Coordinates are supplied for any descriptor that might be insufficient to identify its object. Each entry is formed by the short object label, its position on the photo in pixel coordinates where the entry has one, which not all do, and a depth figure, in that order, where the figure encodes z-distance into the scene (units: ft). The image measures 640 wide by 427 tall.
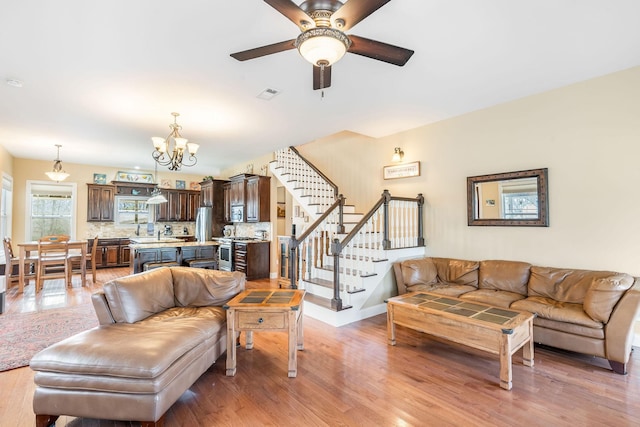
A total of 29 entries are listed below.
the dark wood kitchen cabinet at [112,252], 27.27
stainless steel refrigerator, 28.19
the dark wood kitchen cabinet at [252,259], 22.81
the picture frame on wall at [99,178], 28.29
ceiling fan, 6.12
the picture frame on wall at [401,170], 17.38
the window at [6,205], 21.65
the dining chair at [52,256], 18.57
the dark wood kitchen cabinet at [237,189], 25.58
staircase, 13.65
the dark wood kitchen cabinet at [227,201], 27.78
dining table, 18.39
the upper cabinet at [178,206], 30.94
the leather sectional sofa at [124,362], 6.15
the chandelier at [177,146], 14.15
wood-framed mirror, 12.83
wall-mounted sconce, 18.06
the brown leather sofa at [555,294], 8.95
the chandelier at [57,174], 22.98
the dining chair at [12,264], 17.53
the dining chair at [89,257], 20.39
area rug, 10.02
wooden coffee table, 8.23
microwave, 25.91
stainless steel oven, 24.35
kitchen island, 17.42
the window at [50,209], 25.40
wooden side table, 8.62
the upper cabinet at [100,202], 27.76
